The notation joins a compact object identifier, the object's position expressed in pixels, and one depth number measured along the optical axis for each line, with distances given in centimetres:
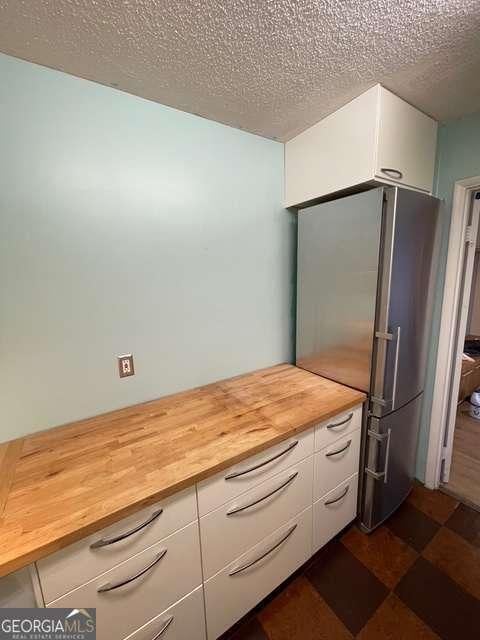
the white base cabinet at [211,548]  70
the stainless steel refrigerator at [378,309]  120
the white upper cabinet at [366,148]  116
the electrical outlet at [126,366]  122
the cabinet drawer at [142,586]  70
